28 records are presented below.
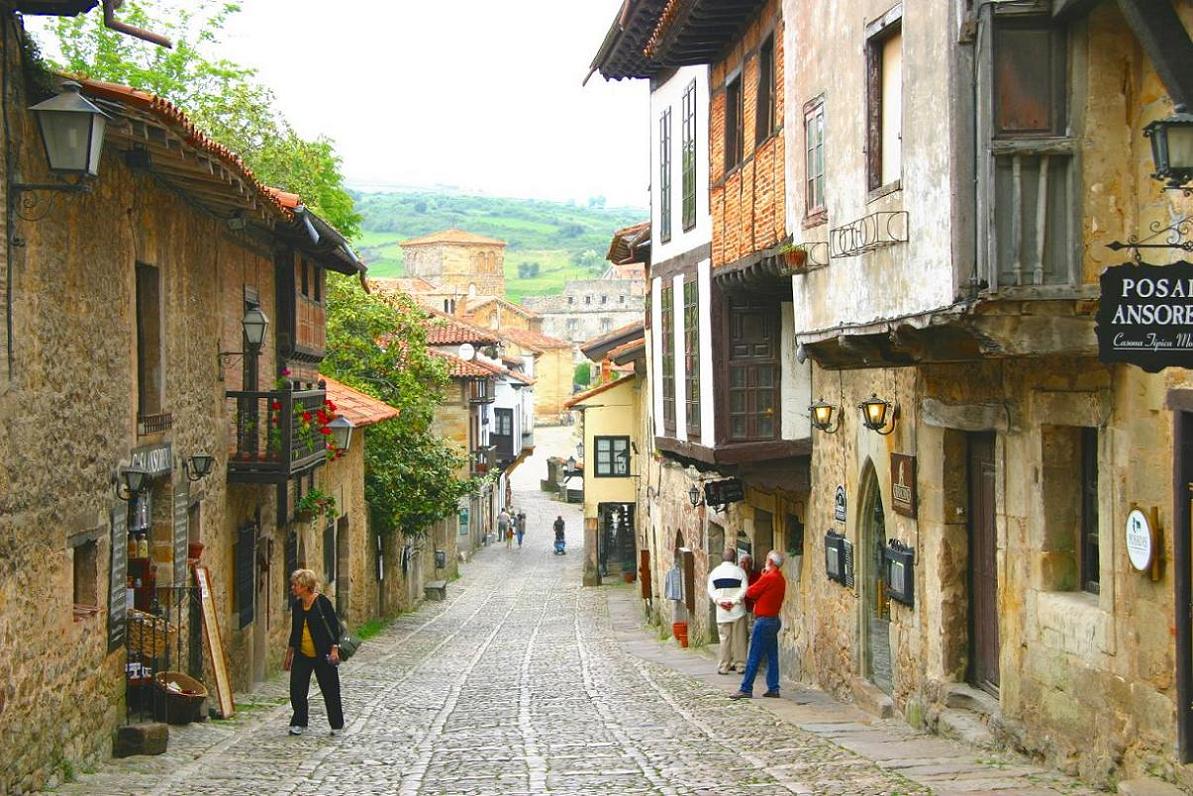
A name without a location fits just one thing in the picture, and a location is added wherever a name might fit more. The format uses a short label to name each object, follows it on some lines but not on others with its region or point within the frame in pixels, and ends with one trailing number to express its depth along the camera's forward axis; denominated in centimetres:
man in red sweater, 1538
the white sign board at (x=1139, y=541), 886
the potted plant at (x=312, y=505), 2214
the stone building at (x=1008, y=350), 905
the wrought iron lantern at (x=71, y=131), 973
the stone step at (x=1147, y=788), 852
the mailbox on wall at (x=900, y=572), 1371
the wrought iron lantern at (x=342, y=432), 2202
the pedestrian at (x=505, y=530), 6750
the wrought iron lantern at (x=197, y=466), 1573
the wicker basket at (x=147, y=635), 1312
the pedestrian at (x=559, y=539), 6178
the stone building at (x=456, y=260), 16200
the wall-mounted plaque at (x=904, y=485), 1359
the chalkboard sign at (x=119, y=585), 1255
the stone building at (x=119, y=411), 999
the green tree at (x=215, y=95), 3584
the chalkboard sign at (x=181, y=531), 1520
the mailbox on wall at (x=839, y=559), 1611
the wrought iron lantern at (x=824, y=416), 1655
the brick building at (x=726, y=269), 1744
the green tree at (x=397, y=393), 3222
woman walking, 1307
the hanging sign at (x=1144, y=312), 745
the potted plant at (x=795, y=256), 1433
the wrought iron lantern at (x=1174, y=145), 734
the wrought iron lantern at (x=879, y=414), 1403
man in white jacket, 1812
